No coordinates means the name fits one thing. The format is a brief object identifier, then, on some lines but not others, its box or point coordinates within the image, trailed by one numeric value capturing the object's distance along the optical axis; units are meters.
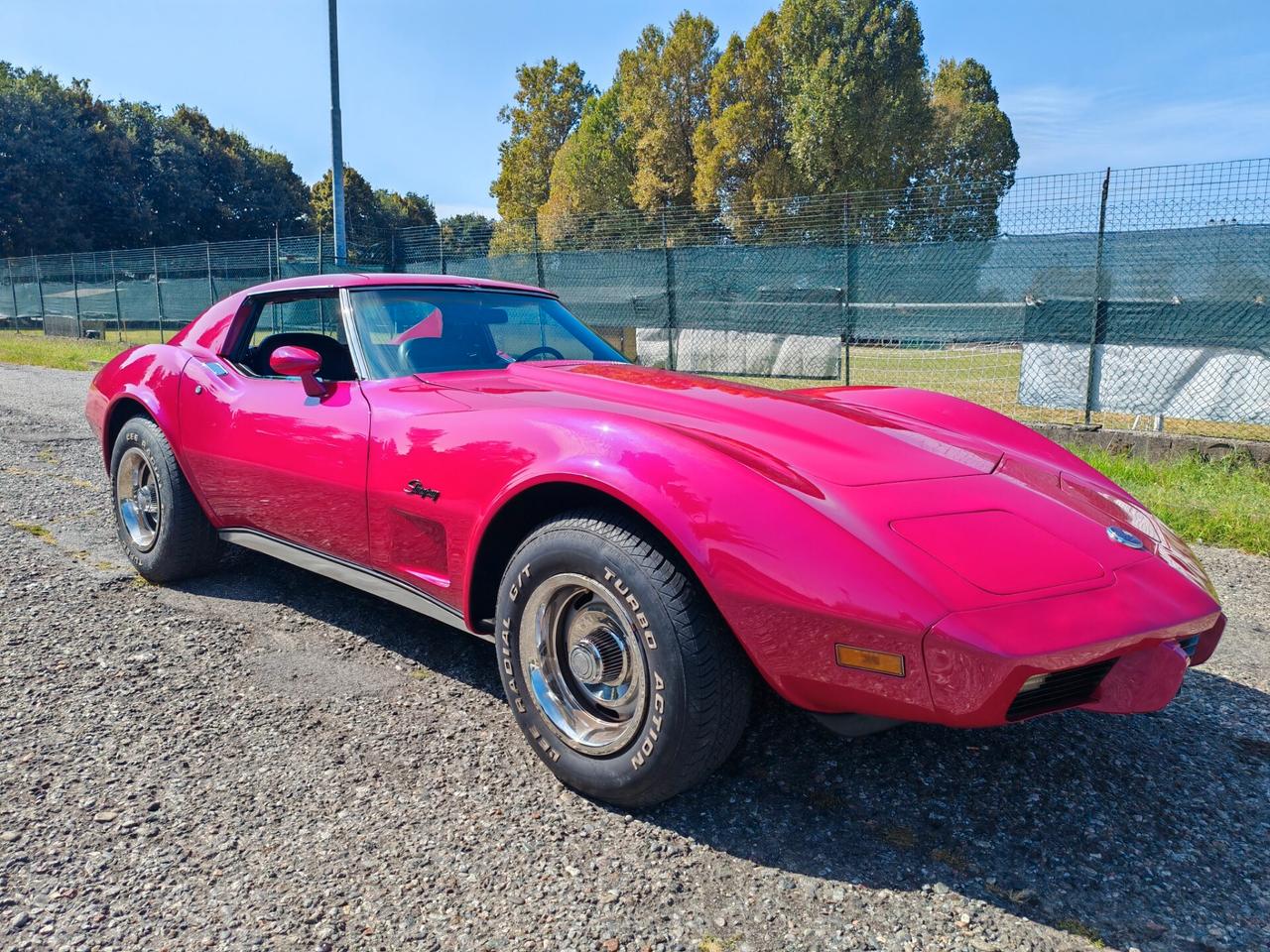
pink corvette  1.79
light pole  13.25
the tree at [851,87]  31.95
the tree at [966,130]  38.66
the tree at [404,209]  70.25
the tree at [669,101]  36.56
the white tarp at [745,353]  9.57
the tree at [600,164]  40.59
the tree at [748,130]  33.97
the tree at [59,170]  41.06
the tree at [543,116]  48.94
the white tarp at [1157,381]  6.71
